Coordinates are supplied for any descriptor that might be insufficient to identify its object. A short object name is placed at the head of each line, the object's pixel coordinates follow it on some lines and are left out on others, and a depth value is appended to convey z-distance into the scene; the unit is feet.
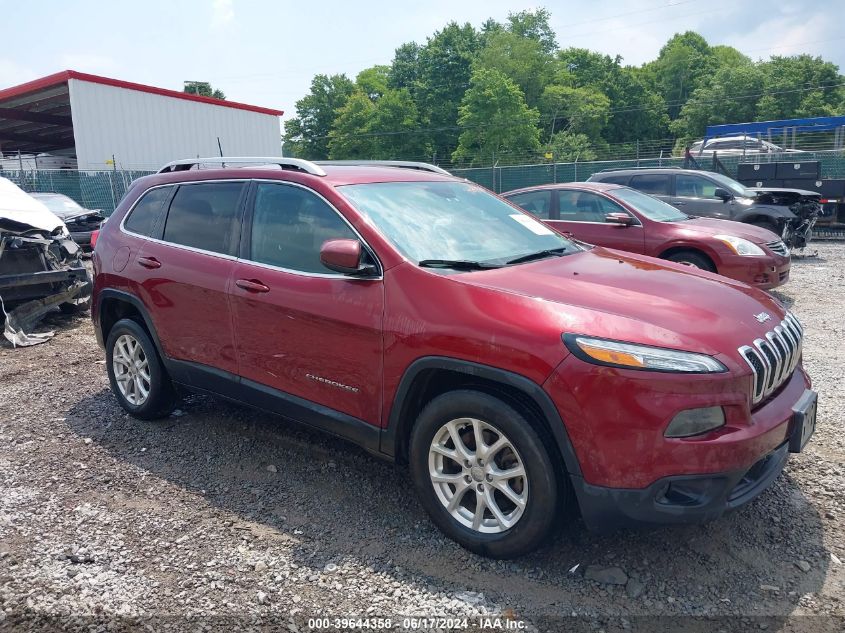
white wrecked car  24.20
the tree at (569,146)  168.15
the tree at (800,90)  201.87
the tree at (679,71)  270.46
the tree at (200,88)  271.90
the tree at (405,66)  239.91
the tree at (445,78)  204.85
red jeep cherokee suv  8.52
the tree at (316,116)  247.91
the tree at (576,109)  224.12
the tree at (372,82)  247.70
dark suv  36.06
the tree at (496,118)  167.94
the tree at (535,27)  259.19
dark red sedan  25.49
